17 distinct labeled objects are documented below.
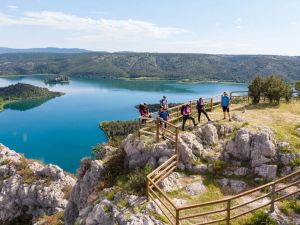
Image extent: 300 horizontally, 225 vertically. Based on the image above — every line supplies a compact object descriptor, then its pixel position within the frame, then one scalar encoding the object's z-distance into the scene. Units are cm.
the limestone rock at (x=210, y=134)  1544
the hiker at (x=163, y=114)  1678
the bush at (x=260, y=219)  1030
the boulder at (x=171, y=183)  1289
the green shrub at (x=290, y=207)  1080
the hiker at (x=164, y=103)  1850
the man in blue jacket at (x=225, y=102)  1804
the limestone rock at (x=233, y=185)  1313
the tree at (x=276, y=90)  2328
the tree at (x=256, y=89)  2448
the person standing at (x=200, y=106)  1756
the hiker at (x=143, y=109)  1828
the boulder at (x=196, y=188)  1293
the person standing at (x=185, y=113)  1657
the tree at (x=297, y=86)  2832
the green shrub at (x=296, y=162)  1348
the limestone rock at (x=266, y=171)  1342
